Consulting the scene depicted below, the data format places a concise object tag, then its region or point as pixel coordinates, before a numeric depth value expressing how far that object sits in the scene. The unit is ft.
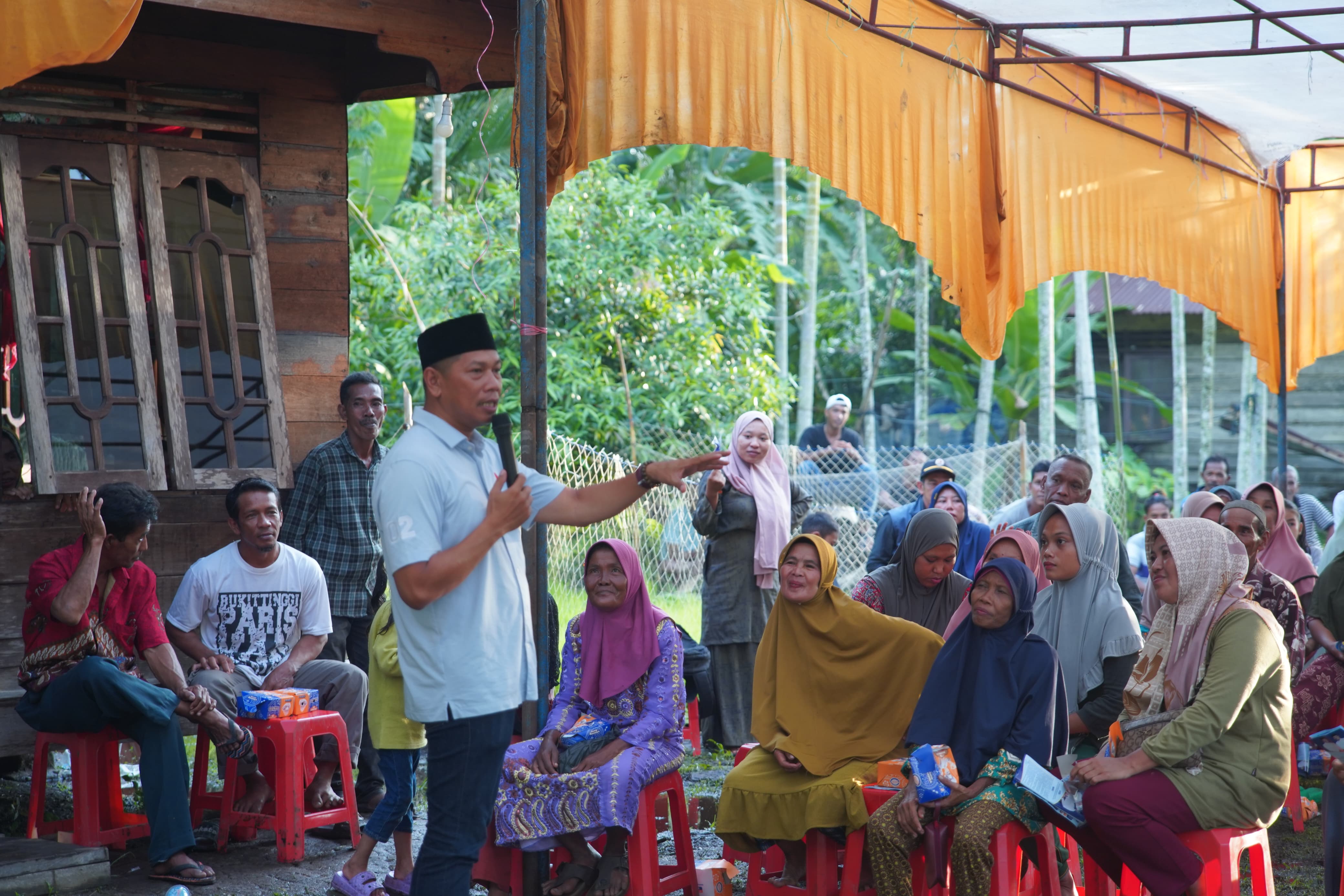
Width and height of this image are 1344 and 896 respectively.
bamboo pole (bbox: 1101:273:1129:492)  48.42
